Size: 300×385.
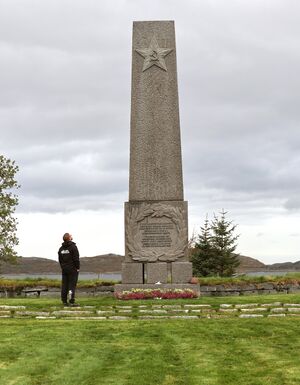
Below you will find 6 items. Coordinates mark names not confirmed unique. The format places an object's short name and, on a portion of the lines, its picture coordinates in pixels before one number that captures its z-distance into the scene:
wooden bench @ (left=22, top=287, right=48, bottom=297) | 21.78
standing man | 16.12
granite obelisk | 19.64
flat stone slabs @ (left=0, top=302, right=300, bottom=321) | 12.95
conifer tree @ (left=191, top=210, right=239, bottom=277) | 35.28
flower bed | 17.86
